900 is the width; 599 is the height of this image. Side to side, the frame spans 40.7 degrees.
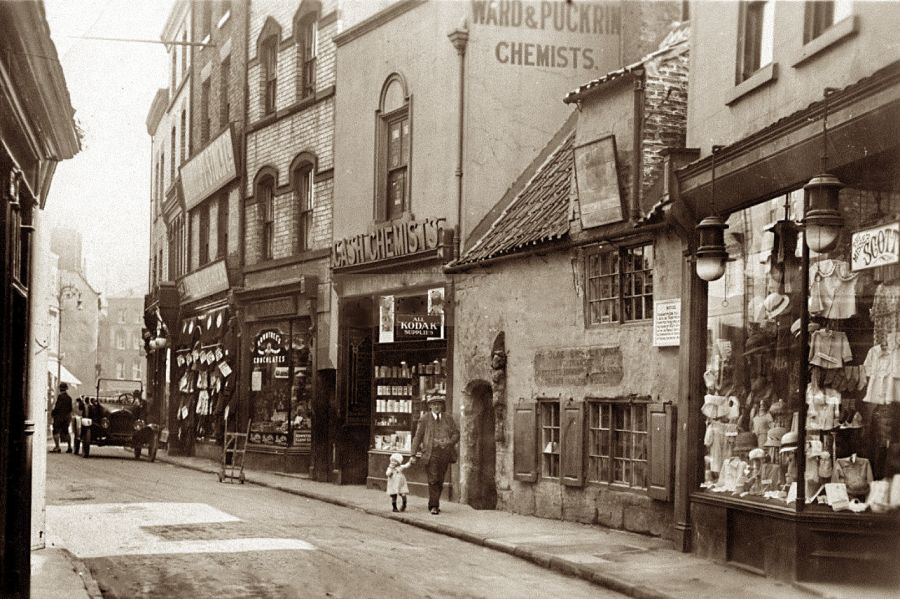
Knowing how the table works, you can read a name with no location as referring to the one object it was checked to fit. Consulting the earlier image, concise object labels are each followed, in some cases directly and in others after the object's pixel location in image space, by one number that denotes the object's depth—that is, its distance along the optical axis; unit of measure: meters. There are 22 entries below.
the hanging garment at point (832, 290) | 11.54
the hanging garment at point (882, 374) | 10.84
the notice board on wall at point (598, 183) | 16.27
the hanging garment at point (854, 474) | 11.24
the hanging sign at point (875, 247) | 10.68
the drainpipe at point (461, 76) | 20.44
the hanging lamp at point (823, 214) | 10.55
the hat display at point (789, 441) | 12.20
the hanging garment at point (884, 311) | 10.90
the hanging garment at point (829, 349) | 11.65
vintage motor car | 31.12
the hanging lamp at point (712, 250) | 12.80
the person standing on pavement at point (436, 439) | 18.73
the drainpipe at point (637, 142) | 15.98
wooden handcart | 24.06
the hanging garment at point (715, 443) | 13.69
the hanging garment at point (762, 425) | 12.87
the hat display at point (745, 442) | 13.12
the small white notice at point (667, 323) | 14.69
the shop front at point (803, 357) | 10.85
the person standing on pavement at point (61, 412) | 34.34
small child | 18.75
